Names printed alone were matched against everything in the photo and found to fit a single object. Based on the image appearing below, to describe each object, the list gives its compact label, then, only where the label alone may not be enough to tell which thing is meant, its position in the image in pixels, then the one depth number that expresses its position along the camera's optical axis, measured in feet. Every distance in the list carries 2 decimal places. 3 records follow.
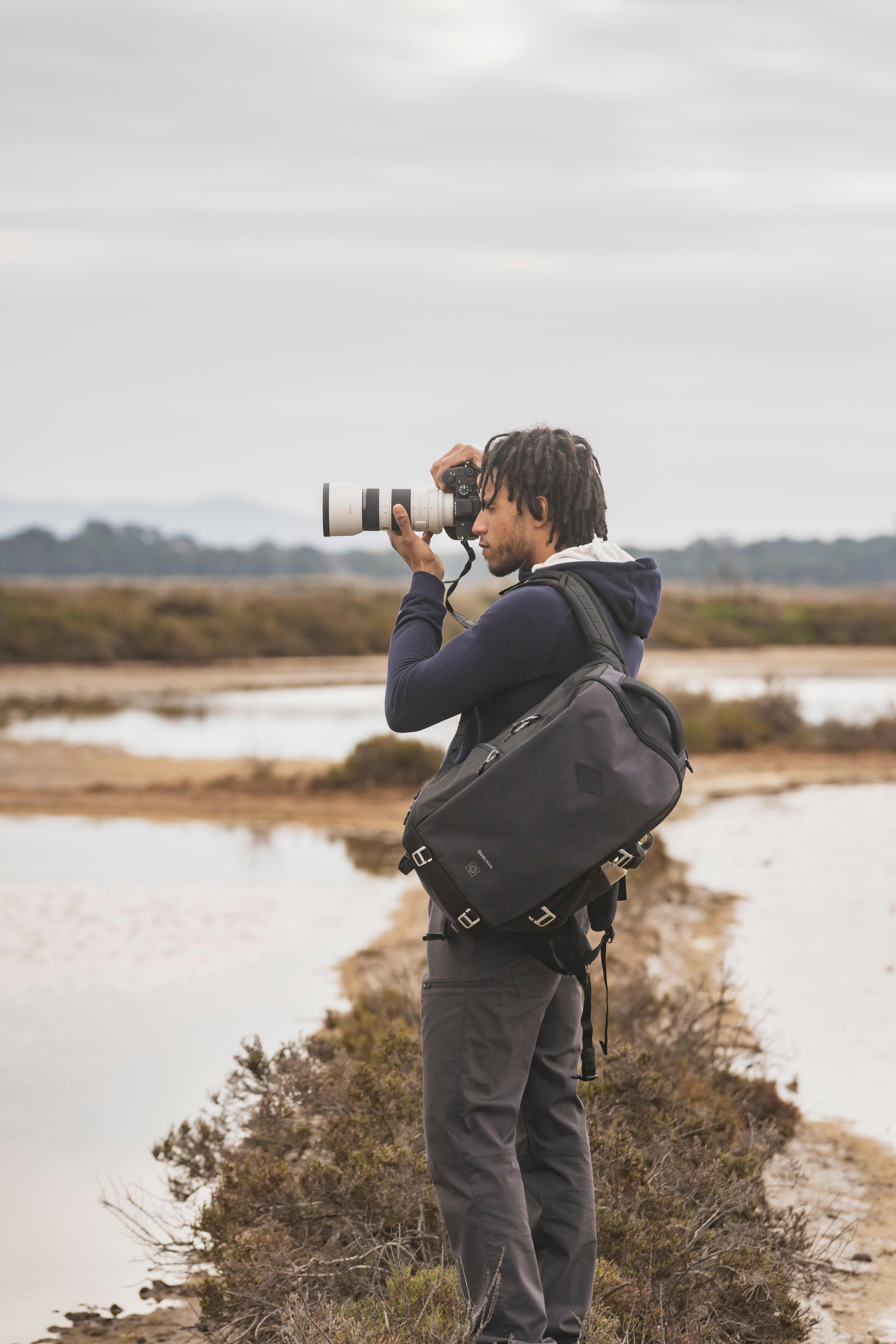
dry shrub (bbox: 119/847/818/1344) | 20.54
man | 16.39
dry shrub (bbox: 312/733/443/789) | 96.02
